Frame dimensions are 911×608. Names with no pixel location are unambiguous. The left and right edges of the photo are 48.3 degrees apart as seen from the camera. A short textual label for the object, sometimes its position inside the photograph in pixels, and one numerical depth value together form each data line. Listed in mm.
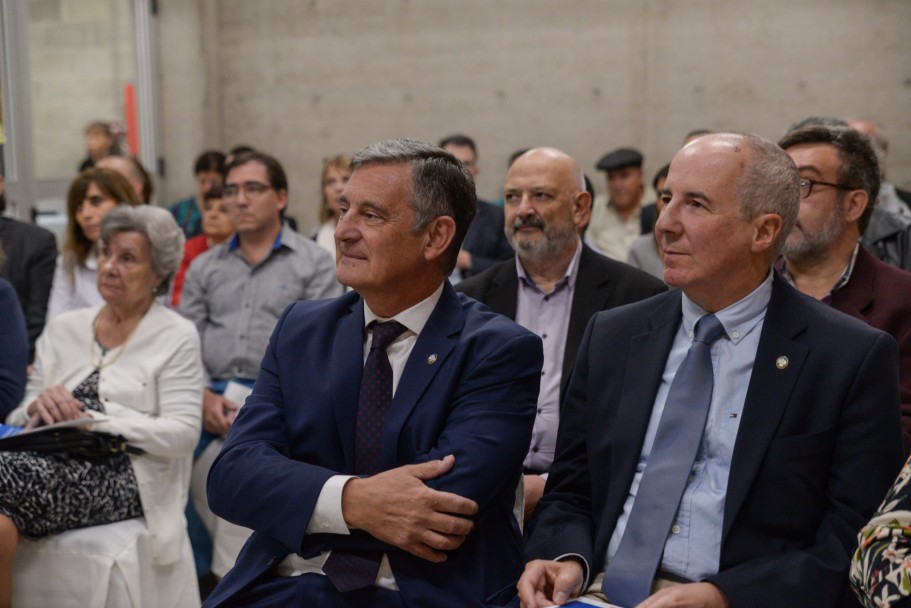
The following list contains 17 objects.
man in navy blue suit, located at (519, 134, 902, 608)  1864
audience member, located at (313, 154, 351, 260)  5786
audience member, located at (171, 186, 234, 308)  5398
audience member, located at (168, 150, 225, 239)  6496
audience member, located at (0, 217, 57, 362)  4535
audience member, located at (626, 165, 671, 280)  4539
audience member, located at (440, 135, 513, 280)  5461
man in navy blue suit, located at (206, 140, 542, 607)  1921
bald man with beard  3086
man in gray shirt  4277
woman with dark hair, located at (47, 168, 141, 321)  4414
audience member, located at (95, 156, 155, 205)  5383
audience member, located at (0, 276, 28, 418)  3260
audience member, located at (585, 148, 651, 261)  6645
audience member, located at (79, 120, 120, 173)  6875
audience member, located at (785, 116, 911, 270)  3805
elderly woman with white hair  3008
